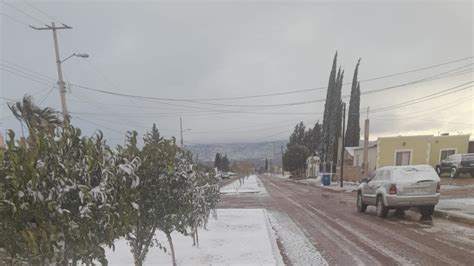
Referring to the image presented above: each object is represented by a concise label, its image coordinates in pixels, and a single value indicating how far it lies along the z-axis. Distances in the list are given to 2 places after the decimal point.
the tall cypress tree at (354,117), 60.64
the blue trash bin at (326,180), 44.03
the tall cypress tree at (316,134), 93.59
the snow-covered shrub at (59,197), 3.43
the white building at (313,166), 81.33
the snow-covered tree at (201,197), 7.30
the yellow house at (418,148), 43.62
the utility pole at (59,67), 22.86
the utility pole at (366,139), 42.94
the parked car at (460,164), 34.03
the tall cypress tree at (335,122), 58.94
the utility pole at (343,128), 39.12
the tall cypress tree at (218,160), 131.62
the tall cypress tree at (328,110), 62.31
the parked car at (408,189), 14.92
